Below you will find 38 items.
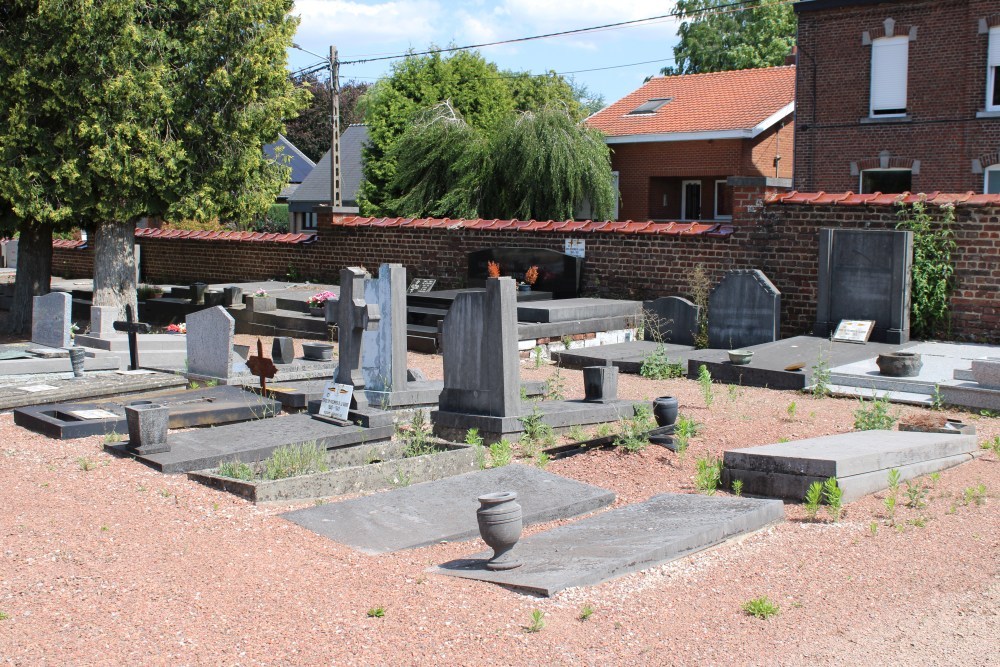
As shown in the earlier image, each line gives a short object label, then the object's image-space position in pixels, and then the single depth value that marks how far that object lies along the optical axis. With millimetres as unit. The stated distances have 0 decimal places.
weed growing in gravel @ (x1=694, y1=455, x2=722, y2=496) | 6957
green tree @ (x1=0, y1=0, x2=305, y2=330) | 14266
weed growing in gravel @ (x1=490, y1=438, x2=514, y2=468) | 7750
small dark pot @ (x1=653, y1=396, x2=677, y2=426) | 8523
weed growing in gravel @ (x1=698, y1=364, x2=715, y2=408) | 10202
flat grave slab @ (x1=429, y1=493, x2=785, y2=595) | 5117
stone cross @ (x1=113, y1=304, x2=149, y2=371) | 11961
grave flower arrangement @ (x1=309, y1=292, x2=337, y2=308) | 16211
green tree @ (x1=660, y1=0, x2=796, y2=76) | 51562
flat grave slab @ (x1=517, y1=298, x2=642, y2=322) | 14469
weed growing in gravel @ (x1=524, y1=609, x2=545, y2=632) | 4531
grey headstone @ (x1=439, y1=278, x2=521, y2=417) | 8531
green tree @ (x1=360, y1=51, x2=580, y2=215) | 32656
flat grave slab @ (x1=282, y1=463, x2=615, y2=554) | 5941
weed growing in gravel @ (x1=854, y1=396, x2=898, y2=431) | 8609
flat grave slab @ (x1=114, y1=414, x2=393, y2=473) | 7492
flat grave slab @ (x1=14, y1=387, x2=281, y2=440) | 8648
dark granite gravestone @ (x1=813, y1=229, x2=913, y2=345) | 12984
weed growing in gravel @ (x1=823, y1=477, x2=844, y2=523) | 6305
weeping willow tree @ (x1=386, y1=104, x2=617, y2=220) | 25453
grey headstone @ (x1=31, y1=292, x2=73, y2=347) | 12891
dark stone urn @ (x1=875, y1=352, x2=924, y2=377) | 10836
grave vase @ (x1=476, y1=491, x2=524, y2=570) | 5125
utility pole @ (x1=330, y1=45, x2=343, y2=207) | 26666
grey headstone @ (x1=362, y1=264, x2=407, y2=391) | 9375
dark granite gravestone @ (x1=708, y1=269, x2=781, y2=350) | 13438
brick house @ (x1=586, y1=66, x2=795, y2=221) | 29922
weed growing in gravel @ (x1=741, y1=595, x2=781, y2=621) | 4707
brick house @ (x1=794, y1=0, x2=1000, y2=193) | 22734
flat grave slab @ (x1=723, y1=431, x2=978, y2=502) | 6605
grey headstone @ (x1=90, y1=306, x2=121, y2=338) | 13570
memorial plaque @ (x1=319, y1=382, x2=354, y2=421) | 8703
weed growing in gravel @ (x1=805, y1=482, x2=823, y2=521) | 6270
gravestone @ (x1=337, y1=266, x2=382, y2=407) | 8969
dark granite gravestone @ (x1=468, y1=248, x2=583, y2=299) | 16750
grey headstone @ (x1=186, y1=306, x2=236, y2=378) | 10930
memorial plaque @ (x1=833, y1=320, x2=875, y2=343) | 13000
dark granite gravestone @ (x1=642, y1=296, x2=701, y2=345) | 14406
